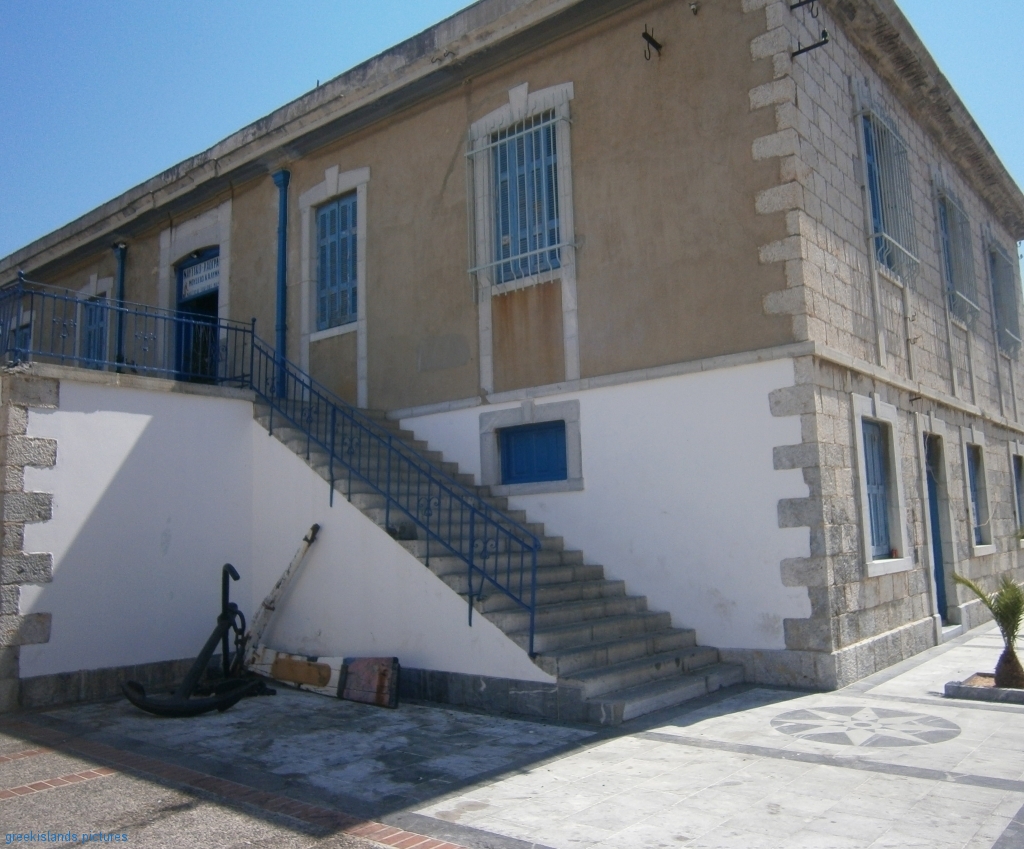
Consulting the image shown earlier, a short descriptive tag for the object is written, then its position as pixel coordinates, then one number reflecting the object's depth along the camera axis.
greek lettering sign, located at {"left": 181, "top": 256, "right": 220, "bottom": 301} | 12.62
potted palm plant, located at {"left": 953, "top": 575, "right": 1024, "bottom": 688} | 6.72
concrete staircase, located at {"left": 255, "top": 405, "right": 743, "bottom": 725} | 6.26
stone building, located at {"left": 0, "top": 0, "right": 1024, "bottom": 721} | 7.26
